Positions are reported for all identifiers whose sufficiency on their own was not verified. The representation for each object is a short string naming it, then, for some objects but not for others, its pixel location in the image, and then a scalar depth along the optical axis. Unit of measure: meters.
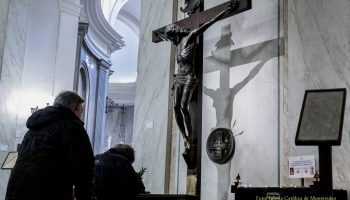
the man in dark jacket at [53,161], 3.54
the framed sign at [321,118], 3.25
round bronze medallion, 5.83
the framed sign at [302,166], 4.86
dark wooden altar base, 4.00
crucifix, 5.77
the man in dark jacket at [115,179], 5.13
